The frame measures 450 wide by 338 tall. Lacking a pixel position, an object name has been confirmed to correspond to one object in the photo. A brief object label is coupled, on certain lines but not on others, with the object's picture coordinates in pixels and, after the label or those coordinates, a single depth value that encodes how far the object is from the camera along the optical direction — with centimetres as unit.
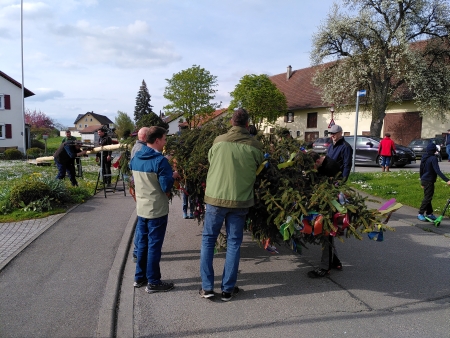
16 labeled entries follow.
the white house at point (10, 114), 3609
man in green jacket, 388
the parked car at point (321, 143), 2375
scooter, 724
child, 744
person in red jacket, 1545
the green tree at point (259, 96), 3862
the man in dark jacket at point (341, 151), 573
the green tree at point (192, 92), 4706
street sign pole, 1210
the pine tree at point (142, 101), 8289
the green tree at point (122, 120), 7745
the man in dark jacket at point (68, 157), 1054
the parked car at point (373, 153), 1922
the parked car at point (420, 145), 2343
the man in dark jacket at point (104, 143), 1066
